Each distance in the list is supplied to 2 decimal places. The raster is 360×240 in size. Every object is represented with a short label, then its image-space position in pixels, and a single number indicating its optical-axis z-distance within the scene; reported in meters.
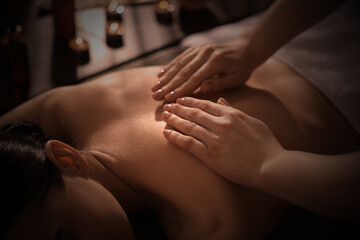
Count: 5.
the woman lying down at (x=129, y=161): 0.65
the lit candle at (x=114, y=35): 1.63
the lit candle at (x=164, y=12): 1.80
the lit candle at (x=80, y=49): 1.52
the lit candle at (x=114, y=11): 1.76
